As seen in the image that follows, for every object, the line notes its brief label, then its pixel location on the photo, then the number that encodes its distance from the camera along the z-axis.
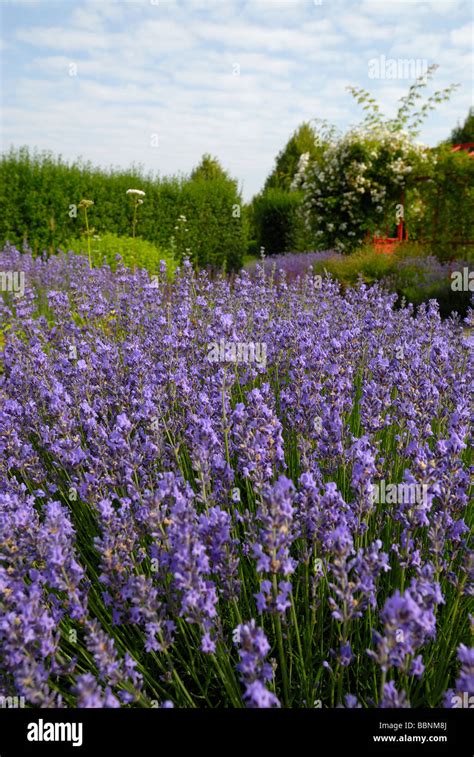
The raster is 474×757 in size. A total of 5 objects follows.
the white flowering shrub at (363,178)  13.44
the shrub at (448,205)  10.63
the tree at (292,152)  26.67
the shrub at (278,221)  19.53
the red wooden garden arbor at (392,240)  12.60
